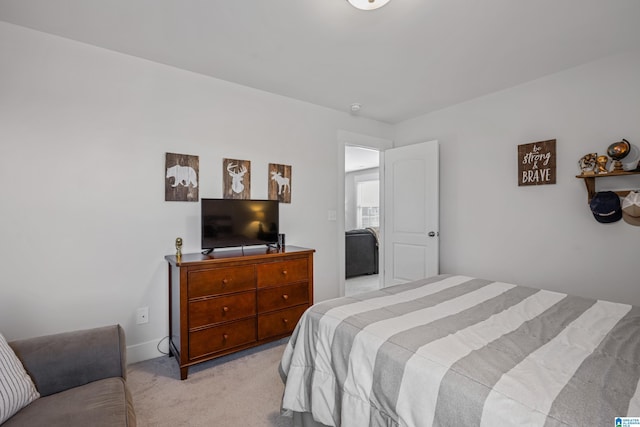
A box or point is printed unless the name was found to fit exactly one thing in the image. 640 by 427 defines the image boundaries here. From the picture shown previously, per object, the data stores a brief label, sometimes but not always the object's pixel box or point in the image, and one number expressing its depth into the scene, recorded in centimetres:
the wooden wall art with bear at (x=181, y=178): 251
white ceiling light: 162
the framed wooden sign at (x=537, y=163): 269
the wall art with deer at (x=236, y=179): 279
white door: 348
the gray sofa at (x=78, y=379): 108
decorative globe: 223
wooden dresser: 213
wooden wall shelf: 221
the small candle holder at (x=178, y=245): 228
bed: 84
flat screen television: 249
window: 812
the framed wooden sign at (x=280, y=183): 309
